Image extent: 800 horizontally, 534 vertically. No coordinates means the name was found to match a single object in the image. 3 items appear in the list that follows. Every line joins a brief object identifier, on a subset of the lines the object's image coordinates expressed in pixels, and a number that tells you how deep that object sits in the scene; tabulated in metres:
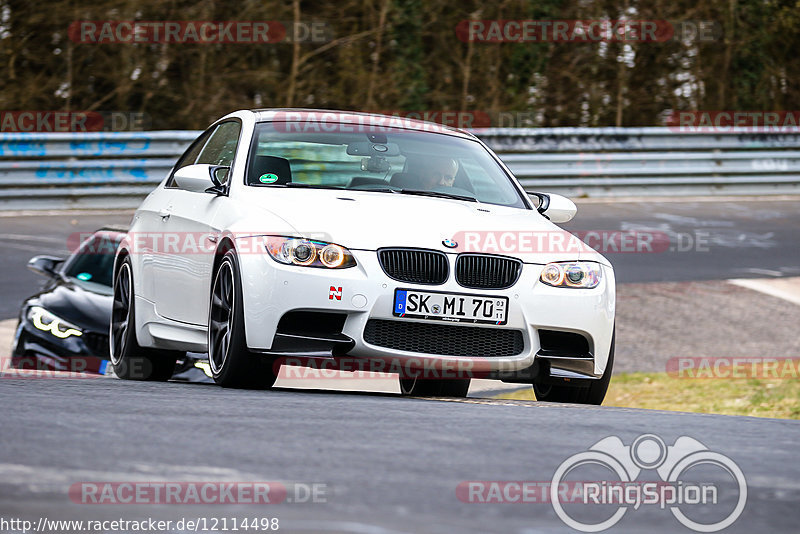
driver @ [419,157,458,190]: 14.96
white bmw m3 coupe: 12.53
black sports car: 18.50
